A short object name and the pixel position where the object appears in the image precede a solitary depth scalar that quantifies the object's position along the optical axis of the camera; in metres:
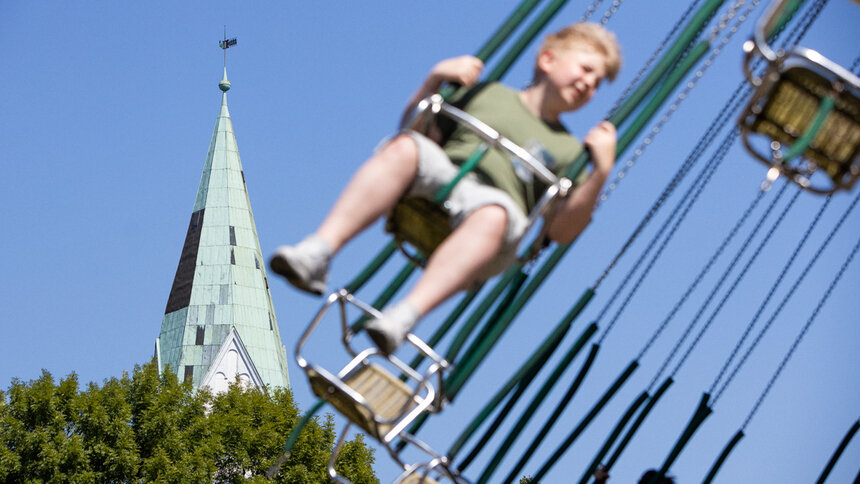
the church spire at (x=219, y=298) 58.22
